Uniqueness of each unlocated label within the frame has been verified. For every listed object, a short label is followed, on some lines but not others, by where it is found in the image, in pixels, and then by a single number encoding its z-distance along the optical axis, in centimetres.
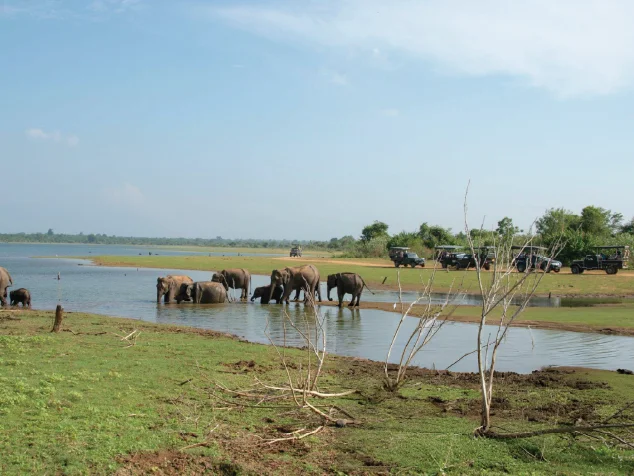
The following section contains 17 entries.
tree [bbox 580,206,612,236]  6681
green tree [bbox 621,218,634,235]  7766
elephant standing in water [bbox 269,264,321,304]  2904
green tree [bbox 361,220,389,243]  10212
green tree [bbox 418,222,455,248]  7738
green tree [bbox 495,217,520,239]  7768
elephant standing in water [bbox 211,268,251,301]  3153
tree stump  1433
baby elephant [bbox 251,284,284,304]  2905
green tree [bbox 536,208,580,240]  6228
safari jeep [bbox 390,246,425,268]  5375
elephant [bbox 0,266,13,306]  2348
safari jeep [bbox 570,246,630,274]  4466
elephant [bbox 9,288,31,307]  2442
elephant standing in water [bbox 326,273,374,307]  2848
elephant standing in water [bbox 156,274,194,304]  2788
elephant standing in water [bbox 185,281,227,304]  2814
